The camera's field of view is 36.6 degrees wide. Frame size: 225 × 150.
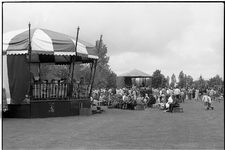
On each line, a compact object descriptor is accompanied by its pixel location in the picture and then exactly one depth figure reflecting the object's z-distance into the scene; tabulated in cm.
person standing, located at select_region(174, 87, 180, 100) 2631
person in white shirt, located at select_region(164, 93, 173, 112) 1884
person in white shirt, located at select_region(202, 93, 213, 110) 2039
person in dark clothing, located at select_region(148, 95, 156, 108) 2286
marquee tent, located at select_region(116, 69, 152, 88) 3166
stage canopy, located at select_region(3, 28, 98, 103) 1493
